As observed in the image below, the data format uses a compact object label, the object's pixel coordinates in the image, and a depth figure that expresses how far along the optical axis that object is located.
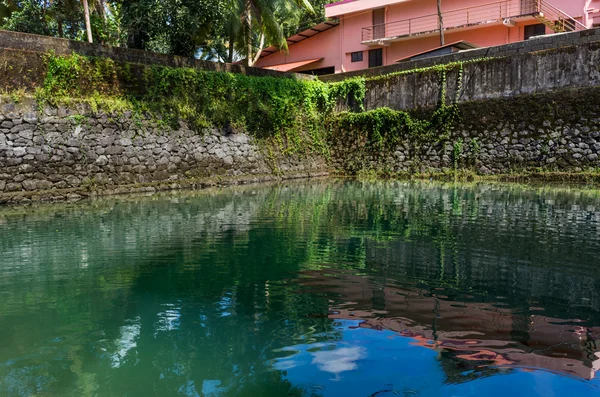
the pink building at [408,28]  21.11
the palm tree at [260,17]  18.78
